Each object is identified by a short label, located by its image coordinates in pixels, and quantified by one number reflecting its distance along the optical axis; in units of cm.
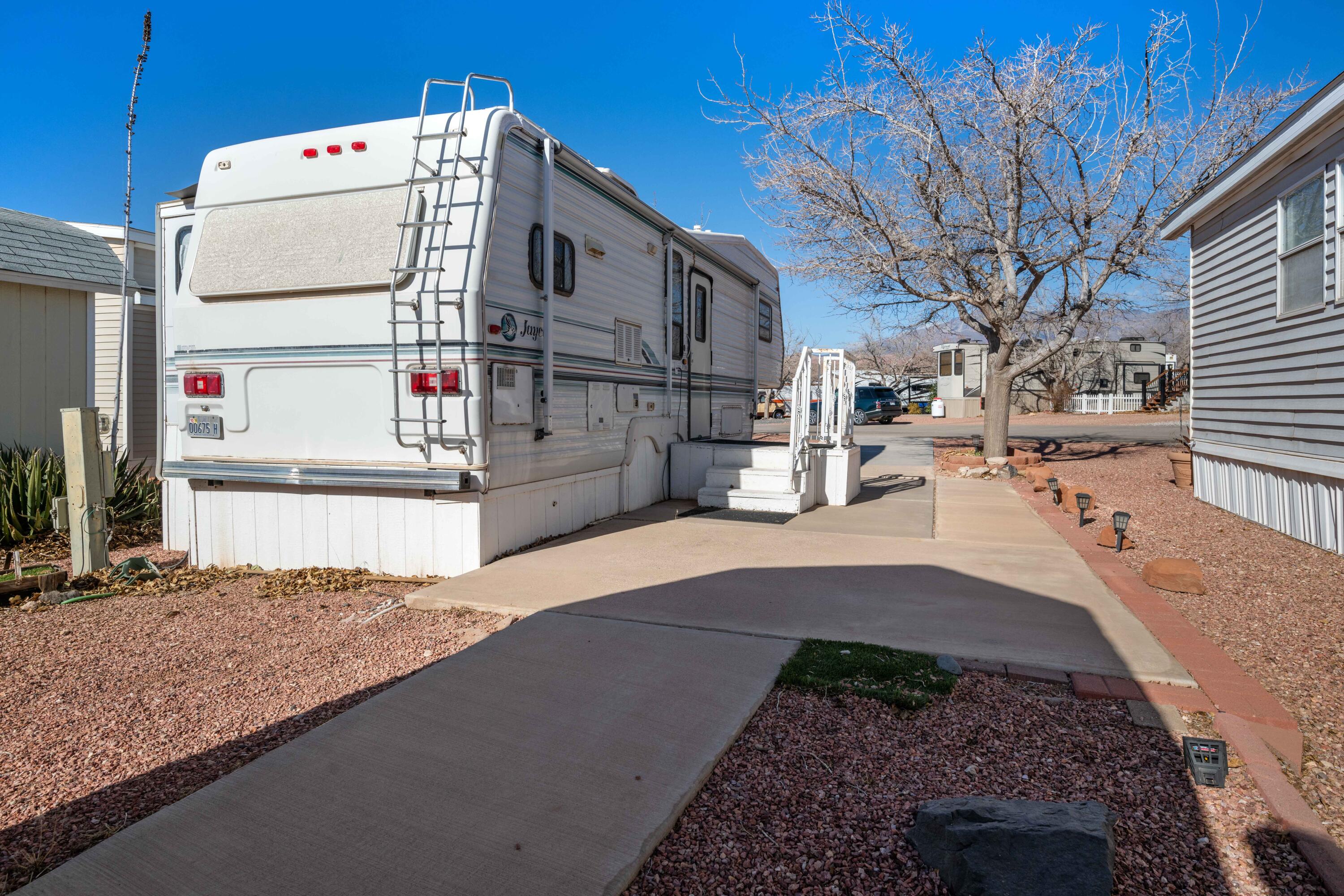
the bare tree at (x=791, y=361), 5300
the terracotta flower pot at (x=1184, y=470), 1086
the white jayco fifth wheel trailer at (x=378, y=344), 536
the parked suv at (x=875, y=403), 3328
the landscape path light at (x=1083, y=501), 765
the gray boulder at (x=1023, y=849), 211
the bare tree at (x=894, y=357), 5512
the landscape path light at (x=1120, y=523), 652
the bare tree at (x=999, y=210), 1250
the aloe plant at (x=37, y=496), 710
